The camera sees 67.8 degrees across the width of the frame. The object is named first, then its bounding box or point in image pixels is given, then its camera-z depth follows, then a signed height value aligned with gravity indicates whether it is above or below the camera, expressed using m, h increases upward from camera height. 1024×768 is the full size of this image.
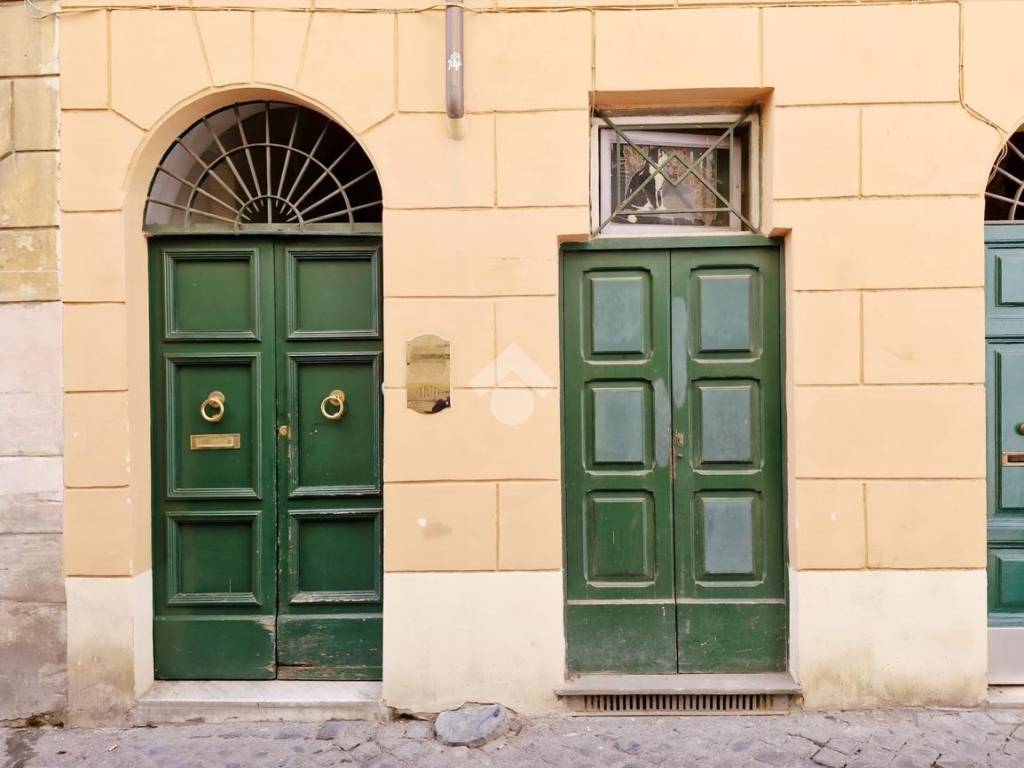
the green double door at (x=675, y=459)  4.36 -0.45
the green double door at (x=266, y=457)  4.46 -0.44
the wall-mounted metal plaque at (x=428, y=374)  4.21 +0.04
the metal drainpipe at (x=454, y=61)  4.01 +1.69
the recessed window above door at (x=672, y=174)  4.46 +1.22
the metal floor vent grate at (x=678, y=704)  4.21 -1.80
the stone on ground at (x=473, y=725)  3.98 -1.83
